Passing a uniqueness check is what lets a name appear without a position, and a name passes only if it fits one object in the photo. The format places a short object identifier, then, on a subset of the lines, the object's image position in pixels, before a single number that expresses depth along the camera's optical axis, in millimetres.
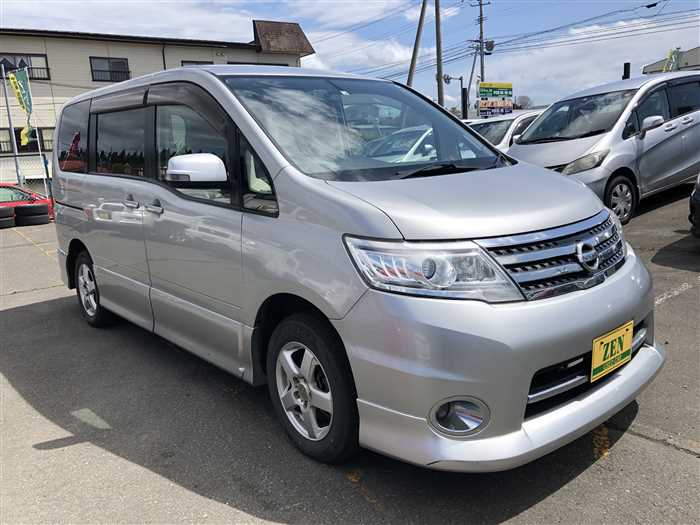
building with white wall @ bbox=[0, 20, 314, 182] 26562
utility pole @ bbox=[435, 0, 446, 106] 21094
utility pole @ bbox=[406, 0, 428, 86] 21344
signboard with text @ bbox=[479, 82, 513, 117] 42656
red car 14656
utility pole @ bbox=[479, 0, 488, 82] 41156
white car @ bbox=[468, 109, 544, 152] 9805
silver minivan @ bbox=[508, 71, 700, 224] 6844
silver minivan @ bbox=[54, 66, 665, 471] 2207
